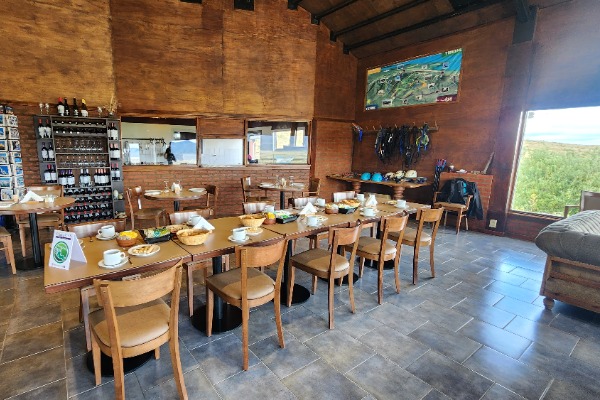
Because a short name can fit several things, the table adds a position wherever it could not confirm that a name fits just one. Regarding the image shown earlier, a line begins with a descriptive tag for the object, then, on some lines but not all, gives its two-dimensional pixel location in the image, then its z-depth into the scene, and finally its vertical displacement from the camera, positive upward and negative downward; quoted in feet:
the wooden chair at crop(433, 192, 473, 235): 18.65 -3.03
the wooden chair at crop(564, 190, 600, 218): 14.71 -1.89
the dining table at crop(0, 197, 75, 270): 11.39 -2.48
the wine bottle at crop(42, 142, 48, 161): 17.43 -0.47
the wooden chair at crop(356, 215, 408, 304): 10.10 -3.23
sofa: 9.32 -3.26
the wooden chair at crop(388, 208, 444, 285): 11.26 -3.11
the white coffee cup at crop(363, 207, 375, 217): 11.30 -2.10
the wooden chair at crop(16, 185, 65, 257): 13.70 -3.36
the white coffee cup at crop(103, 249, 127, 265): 6.23 -2.25
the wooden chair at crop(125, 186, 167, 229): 15.96 -3.37
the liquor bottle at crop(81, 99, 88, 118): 17.90 +2.10
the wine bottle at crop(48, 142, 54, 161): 17.60 -0.41
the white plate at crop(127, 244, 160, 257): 6.79 -2.32
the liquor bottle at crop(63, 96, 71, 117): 17.76 +2.08
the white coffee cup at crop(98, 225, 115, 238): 7.98 -2.21
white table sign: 6.14 -2.09
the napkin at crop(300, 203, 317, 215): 11.05 -2.05
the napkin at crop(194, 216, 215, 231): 8.63 -2.13
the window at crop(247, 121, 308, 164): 23.71 +0.75
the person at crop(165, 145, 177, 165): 22.21 -0.58
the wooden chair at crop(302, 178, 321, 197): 20.17 -2.24
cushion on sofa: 9.21 -2.46
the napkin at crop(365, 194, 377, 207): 12.98 -1.98
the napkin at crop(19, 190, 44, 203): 12.66 -2.23
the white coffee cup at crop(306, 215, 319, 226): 9.61 -2.11
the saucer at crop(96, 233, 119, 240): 7.97 -2.36
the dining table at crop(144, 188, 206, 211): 15.08 -2.35
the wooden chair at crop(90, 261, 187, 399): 5.16 -3.43
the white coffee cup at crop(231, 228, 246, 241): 7.98 -2.14
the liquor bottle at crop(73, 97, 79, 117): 17.87 +2.11
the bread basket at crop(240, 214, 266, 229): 9.11 -2.08
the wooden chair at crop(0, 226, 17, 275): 11.75 -3.93
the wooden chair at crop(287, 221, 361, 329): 8.58 -3.29
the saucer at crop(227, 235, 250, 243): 7.96 -2.31
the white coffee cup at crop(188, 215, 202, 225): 9.02 -2.06
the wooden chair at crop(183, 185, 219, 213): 16.93 -2.22
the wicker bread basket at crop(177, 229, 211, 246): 7.46 -2.14
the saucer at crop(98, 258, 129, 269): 6.22 -2.40
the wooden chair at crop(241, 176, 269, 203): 20.27 -2.49
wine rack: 17.57 -1.00
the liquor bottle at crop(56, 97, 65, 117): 17.28 +2.04
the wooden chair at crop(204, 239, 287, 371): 6.93 -3.35
